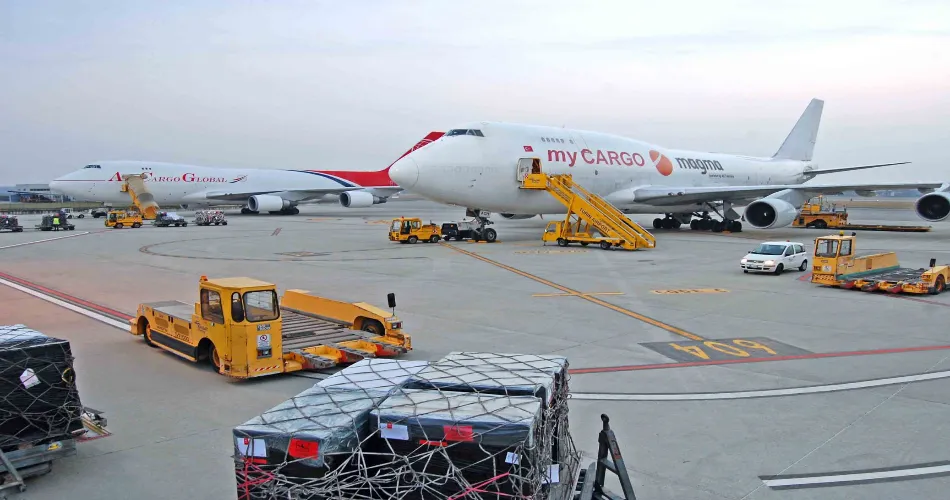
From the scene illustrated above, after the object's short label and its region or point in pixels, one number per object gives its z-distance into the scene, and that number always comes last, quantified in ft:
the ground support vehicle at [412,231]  116.47
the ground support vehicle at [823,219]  153.24
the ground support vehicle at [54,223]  155.33
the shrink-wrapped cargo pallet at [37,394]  23.21
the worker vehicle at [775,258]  75.72
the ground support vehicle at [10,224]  156.97
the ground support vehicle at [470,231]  117.60
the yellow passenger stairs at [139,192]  187.01
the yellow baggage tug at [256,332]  34.47
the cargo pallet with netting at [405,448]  15.11
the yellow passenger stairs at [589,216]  104.42
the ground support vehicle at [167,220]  170.19
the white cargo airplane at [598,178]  104.88
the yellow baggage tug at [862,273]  62.08
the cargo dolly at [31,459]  22.12
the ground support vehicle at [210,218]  174.70
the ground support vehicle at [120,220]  164.76
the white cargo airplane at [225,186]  183.73
